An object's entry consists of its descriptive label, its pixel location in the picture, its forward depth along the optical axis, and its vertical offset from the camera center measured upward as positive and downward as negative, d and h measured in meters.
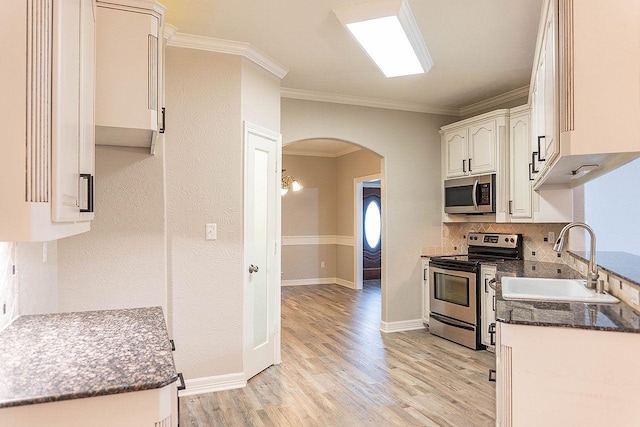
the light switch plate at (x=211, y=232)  3.23 -0.12
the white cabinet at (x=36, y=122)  0.90 +0.21
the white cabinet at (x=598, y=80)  1.66 +0.53
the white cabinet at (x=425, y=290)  4.92 -0.86
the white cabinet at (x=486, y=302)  4.06 -0.83
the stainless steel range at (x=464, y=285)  4.21 -0.72
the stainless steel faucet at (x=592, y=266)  2.34 -0.30
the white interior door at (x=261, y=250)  3.39 -0.29
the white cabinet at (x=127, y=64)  1.85 +0.66
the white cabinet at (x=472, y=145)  4.31 +0.75
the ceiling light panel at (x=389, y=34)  2.63 +1.21
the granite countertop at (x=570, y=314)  1.78 -0.45
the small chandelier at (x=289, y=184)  7.58 +0.57
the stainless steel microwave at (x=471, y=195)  4.33 +0.21
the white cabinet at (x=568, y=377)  1.73 -0.68
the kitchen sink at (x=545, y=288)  2.29 -0.45
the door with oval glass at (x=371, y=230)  8.98 -0.31
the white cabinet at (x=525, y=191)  3.71 +0.21
